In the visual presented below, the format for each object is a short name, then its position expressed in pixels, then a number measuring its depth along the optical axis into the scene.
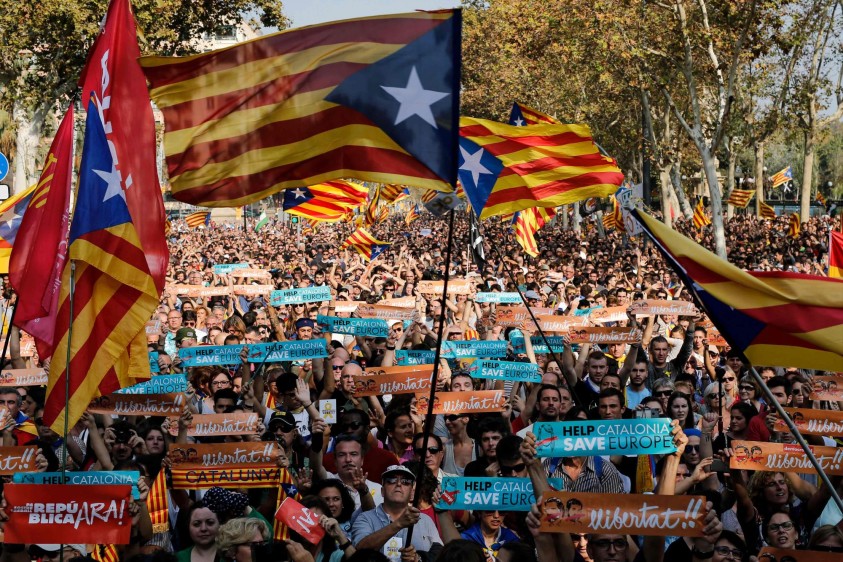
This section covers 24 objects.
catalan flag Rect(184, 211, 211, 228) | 41.44
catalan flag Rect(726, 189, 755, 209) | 46.00
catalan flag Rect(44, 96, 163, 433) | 6.30
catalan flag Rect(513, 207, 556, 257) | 19.67
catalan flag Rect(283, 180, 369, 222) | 20.92
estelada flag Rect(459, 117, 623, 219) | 10.06
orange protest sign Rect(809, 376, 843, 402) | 9.34
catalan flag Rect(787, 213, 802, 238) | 36.75
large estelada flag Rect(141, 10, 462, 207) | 5.79
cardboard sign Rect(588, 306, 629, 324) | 13.24
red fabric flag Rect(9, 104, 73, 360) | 7.06
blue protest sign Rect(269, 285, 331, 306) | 14.60
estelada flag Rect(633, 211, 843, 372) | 5.82
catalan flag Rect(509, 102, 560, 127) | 14.86
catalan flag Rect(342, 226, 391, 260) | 22.89
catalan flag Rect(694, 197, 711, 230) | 38.78
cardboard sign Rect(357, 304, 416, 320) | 12.98
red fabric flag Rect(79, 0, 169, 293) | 6.48
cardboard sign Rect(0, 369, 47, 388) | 9.58
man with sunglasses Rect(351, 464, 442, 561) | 6.52
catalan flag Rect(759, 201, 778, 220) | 42.84
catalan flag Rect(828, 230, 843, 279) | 13.13
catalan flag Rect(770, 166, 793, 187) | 51.11
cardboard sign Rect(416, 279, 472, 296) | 16.30
